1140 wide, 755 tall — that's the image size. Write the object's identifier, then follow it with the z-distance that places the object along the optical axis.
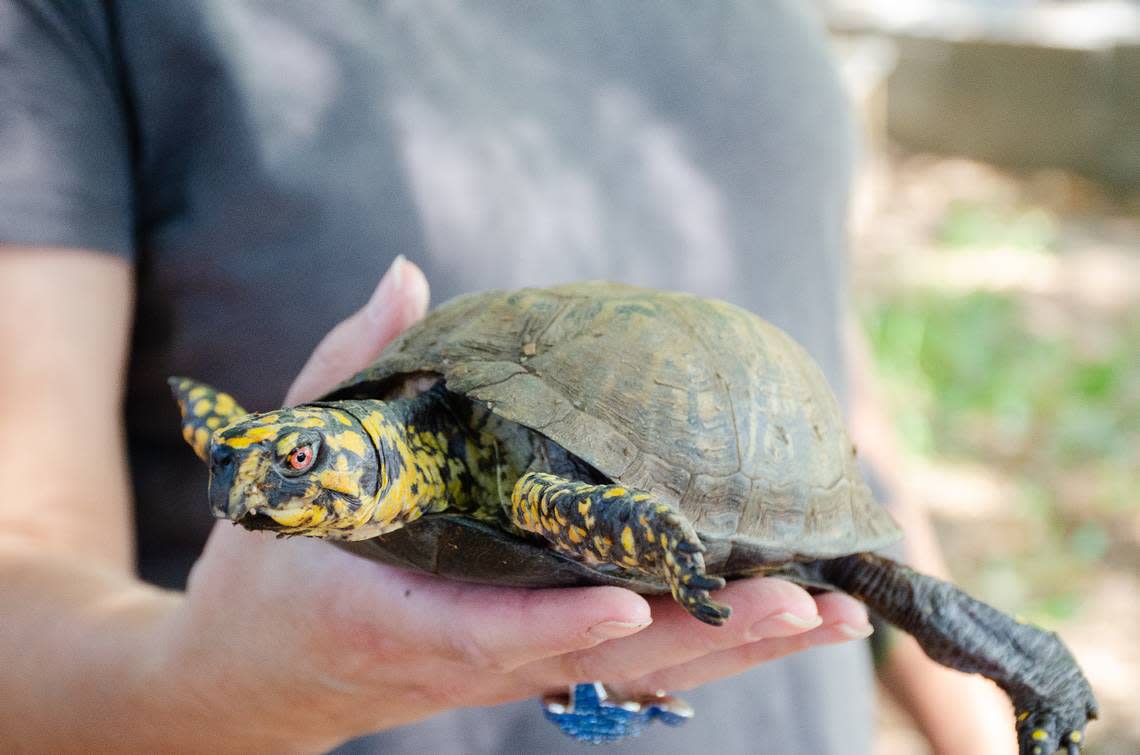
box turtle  0.35
